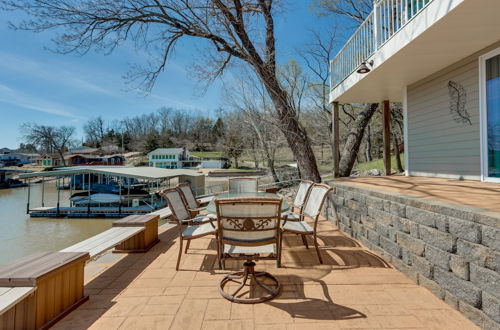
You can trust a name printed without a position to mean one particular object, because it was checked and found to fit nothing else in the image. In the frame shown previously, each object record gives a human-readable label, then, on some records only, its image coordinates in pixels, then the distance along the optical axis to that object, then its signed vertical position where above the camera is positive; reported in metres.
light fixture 4.41 +1.86
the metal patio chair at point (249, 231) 2.07 -0.53
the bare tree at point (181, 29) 6.14 +3.80
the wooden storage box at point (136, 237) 3.33 -0.94
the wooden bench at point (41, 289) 1.63 -0.84
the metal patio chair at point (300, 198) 3.29 -0.42
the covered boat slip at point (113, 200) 13.67 -1.95
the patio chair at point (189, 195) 3.78 -0.42
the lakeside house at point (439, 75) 2.97 +1.70
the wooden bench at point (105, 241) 2.48 -0.81
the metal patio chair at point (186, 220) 2.78 -0.66
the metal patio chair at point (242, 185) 5.05 -0.31
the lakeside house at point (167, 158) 42.25 +1.98
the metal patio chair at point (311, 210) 2.83 -0.51
